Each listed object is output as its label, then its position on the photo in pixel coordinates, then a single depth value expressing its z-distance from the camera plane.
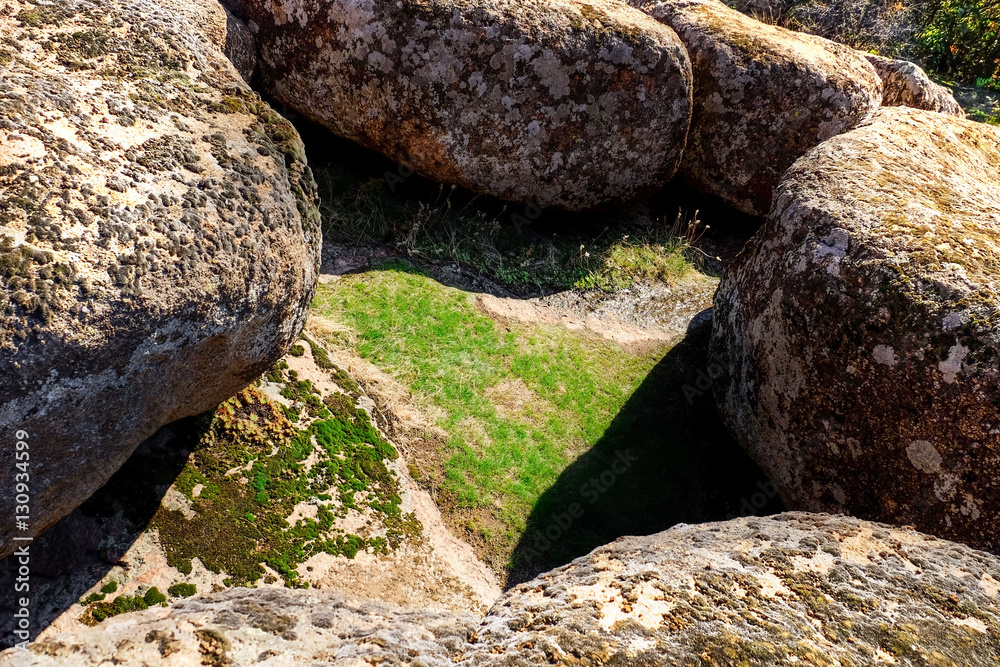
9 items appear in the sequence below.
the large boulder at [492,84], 6.18
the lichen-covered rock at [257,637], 2.49
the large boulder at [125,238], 2.53
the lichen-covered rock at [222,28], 4.06
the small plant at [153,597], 3.31
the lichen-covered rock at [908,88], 8.93
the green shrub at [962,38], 11.78
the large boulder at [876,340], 3.90
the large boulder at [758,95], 7.80
